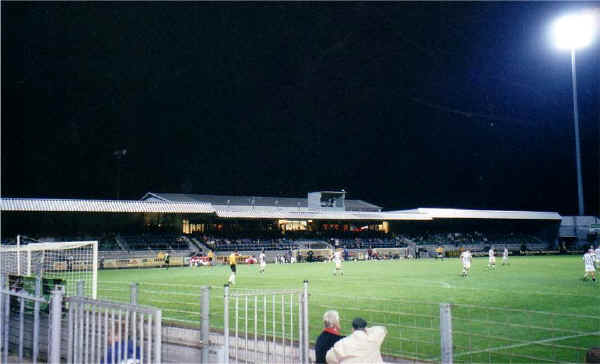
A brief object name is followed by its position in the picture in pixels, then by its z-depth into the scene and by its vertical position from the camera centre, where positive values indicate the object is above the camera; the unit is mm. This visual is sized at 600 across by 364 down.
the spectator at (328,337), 7469 -1740
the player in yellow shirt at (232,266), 26375 -2456
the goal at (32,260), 15666 -1463
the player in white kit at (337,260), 33000 -2634
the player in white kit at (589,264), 26594 -2388
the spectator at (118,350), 5523 -1479
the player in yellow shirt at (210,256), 49572 -3539
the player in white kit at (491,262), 37616 -3322
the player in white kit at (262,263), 35738 -3077
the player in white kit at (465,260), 30625 -2470
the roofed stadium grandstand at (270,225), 49719 -636
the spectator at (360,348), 6473 -1654
